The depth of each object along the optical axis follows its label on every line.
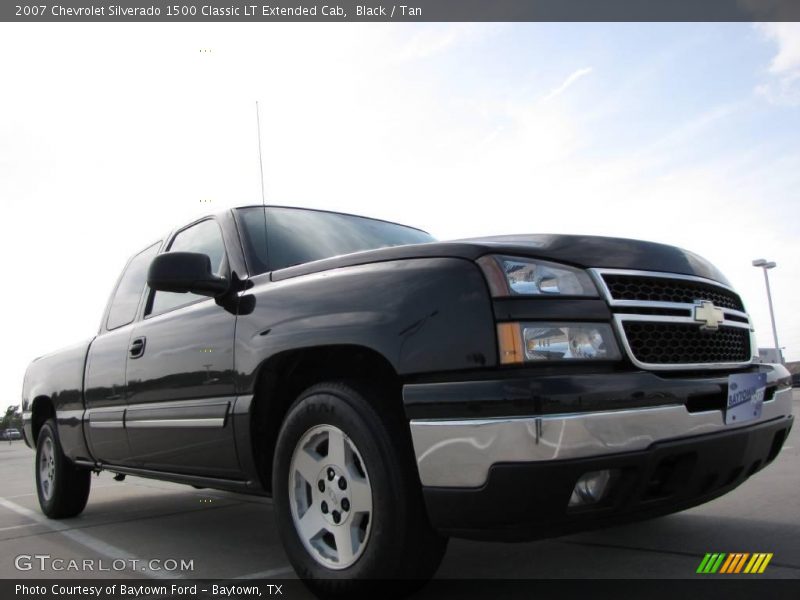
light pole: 27.83
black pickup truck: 2.19
